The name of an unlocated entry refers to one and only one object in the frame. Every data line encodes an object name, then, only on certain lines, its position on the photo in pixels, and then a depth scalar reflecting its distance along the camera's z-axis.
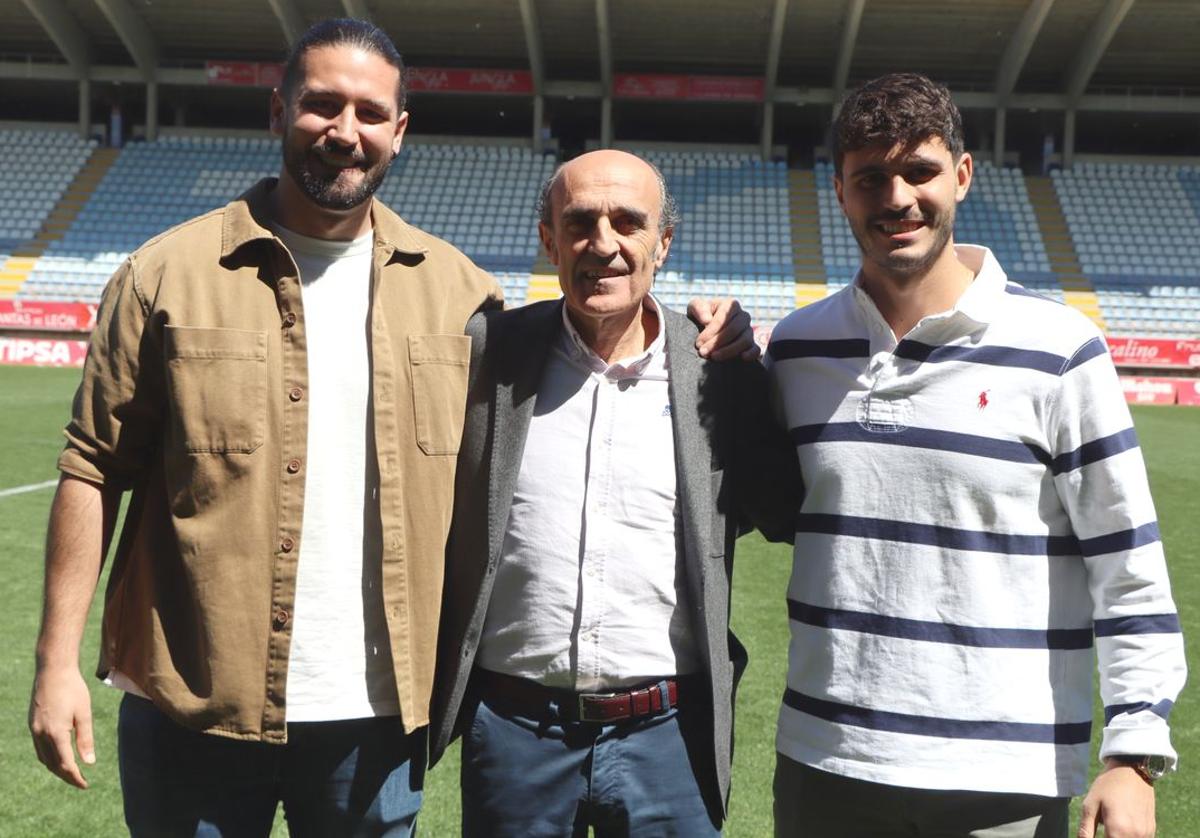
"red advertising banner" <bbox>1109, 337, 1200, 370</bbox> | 21.25
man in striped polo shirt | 2.09
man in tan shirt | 2.21
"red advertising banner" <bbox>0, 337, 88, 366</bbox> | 21.27
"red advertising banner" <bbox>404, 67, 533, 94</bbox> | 27.22
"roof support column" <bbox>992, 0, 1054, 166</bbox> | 23.20
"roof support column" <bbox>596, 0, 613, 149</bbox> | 23.73
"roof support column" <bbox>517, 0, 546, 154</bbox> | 23.83
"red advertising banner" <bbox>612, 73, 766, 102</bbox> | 26.89
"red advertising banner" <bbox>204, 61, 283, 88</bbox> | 27.62
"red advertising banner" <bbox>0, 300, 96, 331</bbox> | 22.45
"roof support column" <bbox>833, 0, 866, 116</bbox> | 23.19
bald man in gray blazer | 2.29
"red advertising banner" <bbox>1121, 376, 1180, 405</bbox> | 20.47
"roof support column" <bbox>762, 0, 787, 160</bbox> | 23.28
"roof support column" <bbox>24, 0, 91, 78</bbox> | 25.61
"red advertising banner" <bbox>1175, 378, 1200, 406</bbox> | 20.52
